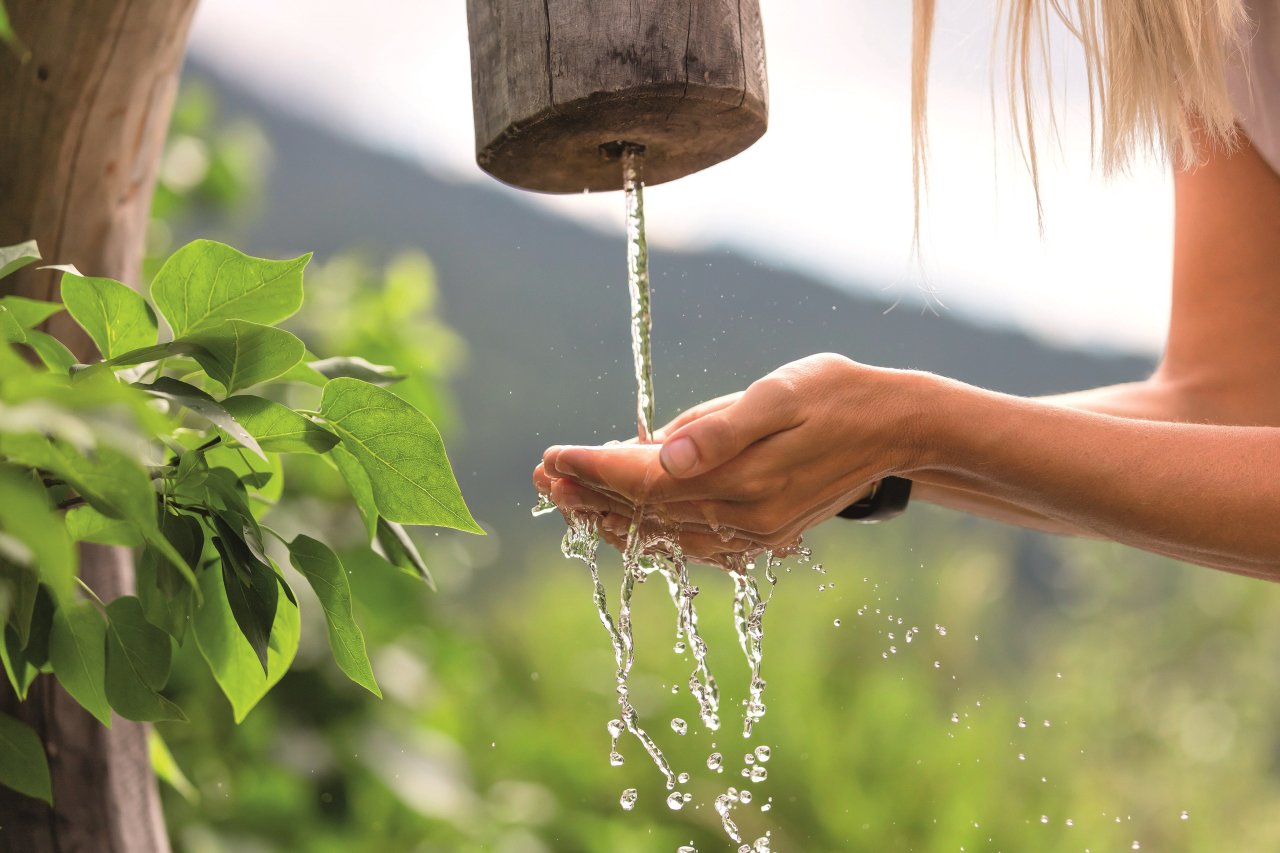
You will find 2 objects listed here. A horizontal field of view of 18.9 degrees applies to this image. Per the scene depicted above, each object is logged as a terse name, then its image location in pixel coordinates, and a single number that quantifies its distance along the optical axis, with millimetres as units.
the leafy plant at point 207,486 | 1497
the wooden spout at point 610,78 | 1604
